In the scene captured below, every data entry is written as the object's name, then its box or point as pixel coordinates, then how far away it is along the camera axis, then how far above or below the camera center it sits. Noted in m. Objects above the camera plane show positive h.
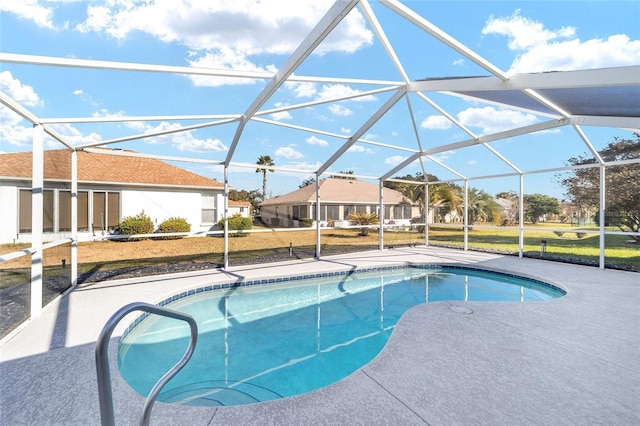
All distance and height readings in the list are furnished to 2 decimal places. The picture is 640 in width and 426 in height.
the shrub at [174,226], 8.12 -0.36
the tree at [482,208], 12.74 +0.26
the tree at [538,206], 11.52 +0.33
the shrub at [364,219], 12.81 -0.24
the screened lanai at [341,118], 4.26 +2.13
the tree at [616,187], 11.07 +1.12
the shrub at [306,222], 10.79 -0.32
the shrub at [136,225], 7.56 -0.32
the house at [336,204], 10.68 +0.38
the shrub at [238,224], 8.79 -0.33
